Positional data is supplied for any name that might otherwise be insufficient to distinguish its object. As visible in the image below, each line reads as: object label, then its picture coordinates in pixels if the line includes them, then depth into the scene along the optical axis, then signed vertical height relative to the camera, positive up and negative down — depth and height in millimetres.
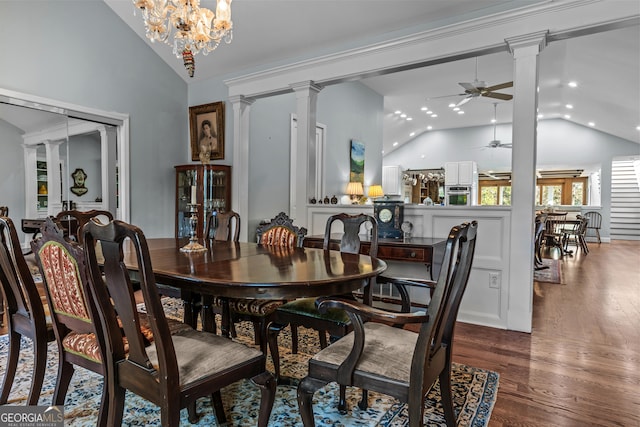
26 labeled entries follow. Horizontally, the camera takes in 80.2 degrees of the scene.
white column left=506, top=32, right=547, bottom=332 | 3066 +251
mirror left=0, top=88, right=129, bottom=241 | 3879 +463
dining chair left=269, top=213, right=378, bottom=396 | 1967 -628
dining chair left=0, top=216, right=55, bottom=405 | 1655 -535
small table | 3146 -409
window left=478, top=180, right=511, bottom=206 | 12744 +378
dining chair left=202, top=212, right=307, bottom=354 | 2197 -598
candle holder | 2355 -295
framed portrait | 5117 +978
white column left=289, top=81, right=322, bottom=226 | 4289 +753
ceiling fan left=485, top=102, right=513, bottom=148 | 8984 +1936
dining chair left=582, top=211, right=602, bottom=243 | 10673 -492
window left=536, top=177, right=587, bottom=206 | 11750 +391
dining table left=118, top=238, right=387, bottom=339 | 1515 -320
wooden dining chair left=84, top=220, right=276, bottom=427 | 1188 -580
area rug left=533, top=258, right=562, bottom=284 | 5309 -1071
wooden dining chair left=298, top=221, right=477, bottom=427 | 1295 -587
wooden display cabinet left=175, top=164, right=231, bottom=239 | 4902 +123
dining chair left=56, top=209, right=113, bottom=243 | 3084 -126
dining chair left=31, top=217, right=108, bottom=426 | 1382 -417
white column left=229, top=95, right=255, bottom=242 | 4934 +575
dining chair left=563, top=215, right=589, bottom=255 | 8305 -645
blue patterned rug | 1800 -1037
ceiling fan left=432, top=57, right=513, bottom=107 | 5668 +1739
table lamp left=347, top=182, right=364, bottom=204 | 6832 +210
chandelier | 2639 +1295
